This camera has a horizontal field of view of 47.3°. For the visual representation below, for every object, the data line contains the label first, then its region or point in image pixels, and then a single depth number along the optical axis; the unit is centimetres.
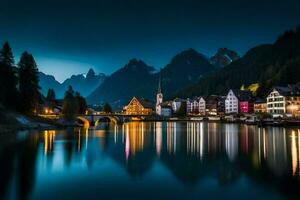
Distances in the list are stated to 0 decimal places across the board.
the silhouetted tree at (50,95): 18100
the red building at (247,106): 18062
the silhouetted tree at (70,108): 11416
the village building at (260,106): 16215
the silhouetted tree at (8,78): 8441
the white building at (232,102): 18880
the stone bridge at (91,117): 13676
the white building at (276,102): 13800
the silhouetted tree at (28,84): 9338
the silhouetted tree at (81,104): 15075
